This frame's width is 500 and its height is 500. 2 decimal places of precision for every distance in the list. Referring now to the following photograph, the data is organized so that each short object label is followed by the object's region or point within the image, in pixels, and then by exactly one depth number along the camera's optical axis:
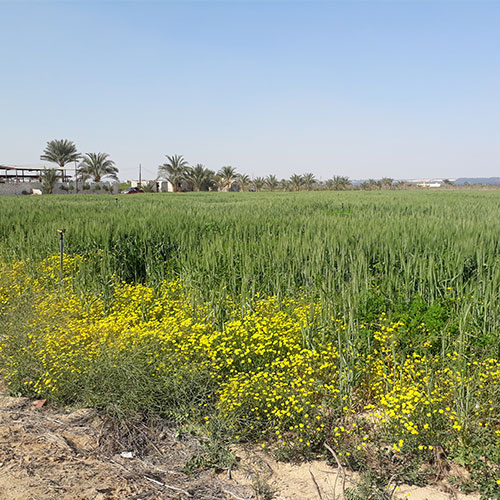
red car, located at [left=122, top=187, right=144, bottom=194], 61.13
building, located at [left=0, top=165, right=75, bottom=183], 64.06
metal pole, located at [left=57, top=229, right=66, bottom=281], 7.63
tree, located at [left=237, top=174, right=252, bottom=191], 77.75
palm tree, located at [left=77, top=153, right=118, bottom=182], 63.03
